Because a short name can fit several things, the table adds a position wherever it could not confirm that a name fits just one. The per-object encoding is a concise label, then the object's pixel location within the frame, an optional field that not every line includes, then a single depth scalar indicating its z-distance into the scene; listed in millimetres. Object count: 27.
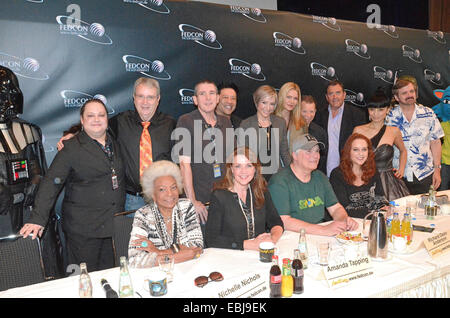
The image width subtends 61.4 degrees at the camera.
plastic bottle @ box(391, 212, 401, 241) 2227
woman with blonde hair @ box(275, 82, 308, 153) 3824
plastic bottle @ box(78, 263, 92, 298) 1622
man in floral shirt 4129
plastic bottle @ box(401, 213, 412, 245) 2178
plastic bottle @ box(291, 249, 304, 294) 1665
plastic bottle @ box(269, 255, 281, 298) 1612
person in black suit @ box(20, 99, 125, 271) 2574
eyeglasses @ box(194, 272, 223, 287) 1712
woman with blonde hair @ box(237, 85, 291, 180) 3510
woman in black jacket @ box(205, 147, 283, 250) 2404
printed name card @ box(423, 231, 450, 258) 1992
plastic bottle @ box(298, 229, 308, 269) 1900
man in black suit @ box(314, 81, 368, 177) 4270
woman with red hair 3014
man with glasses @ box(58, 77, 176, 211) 2924
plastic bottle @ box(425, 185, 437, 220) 2711
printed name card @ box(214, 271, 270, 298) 1589
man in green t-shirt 2639
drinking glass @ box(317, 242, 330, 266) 1943
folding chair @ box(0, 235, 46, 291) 2033
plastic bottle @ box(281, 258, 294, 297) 1644
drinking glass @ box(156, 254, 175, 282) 1791
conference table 1666
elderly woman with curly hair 2105
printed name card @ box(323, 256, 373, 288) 1696
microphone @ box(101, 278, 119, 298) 1604
